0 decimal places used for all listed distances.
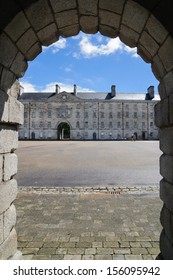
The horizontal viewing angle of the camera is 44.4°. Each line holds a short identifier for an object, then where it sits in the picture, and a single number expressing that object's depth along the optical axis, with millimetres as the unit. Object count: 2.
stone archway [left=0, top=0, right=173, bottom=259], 2572
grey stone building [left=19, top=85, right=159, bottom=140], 69875
